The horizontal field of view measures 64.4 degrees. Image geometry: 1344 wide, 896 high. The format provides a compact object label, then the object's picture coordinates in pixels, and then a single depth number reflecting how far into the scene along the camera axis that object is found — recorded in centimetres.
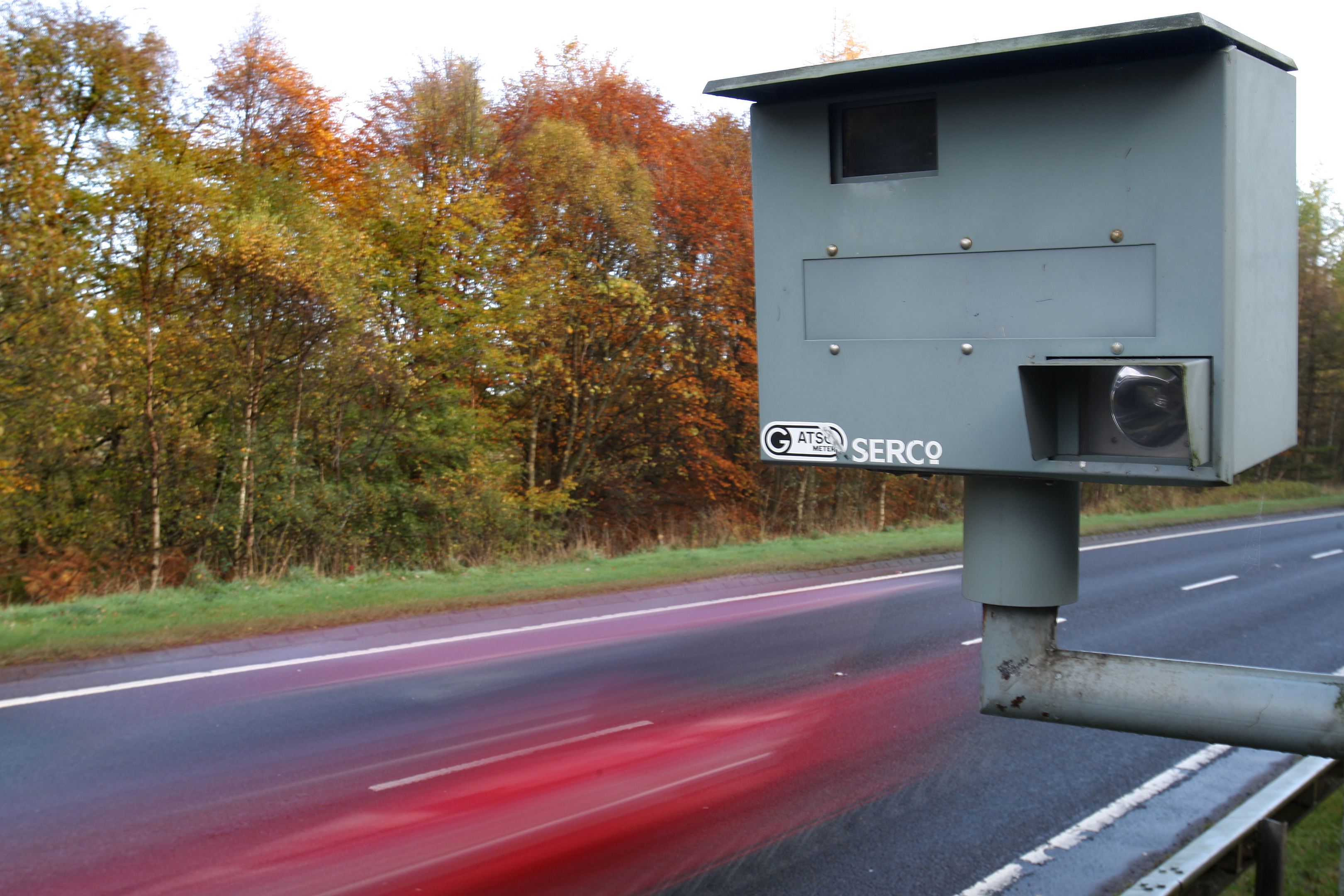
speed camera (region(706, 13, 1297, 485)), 200
